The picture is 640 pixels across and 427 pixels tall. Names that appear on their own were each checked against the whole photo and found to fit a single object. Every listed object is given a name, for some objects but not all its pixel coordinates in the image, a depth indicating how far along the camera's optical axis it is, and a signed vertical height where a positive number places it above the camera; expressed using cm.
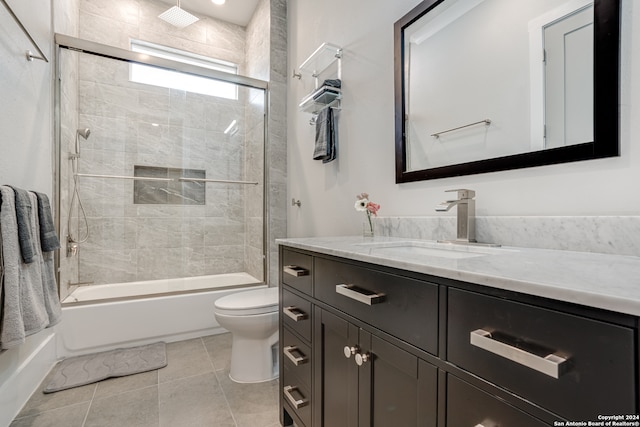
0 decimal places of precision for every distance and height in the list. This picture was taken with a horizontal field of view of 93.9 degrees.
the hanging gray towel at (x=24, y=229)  132 -7
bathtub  209 -75
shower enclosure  256 +42
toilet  171 -70
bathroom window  274 +129
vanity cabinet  41 -26
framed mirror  85 +47
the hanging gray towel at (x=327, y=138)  198 +52
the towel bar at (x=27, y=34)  135 +91
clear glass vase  160 -7
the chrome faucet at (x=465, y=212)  112 +2
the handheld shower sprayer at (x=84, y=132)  257 +70
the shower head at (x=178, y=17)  270 +184
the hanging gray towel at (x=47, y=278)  146 -33
